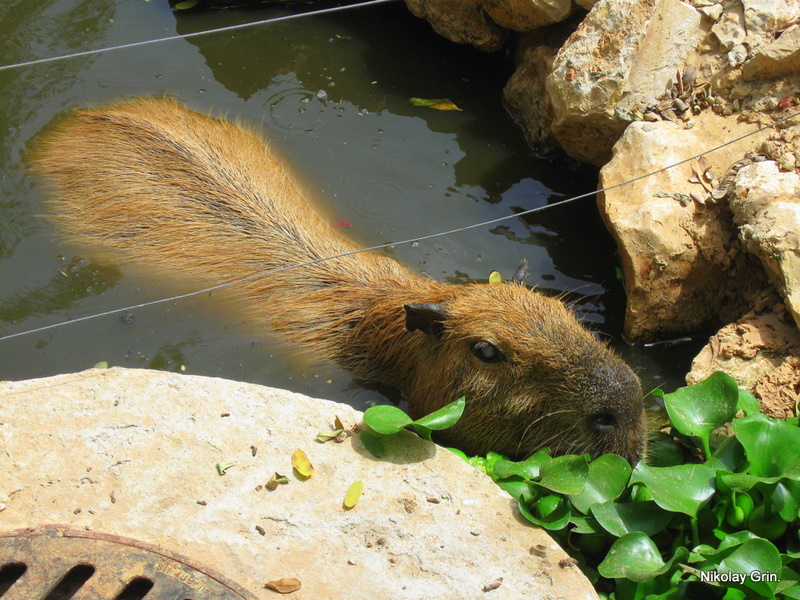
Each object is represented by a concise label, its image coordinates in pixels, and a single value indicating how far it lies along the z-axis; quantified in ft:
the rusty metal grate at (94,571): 8.34
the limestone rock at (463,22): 19.88
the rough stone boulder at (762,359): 11.73
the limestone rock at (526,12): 17.84
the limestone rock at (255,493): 8.68
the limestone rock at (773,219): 12.19
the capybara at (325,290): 11.81
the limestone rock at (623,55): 15.29
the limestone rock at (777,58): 14.20
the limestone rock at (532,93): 18.56
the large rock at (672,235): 14.02
